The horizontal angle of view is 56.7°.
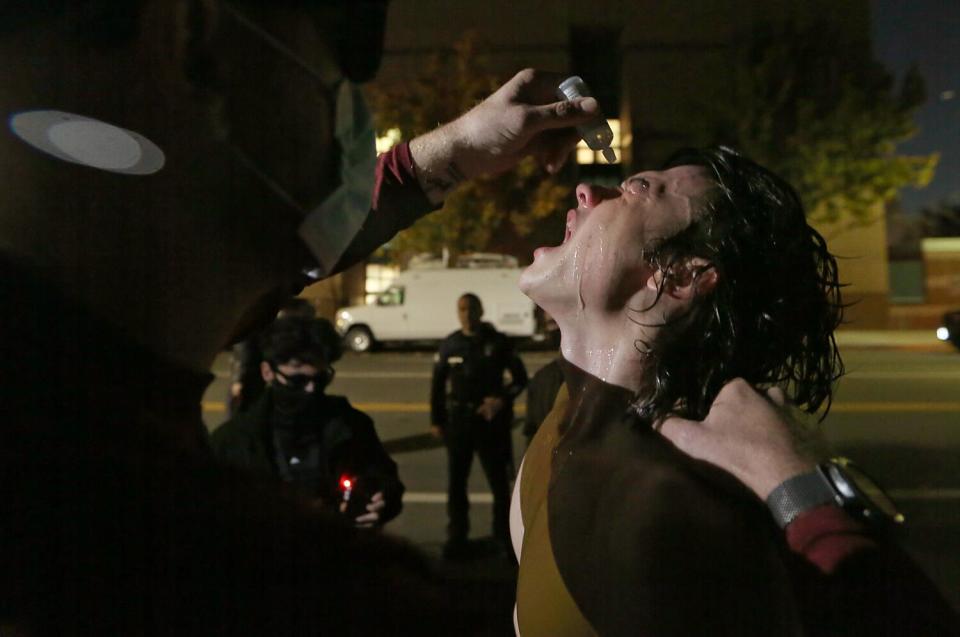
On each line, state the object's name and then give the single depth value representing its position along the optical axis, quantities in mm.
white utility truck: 19375
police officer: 5992
